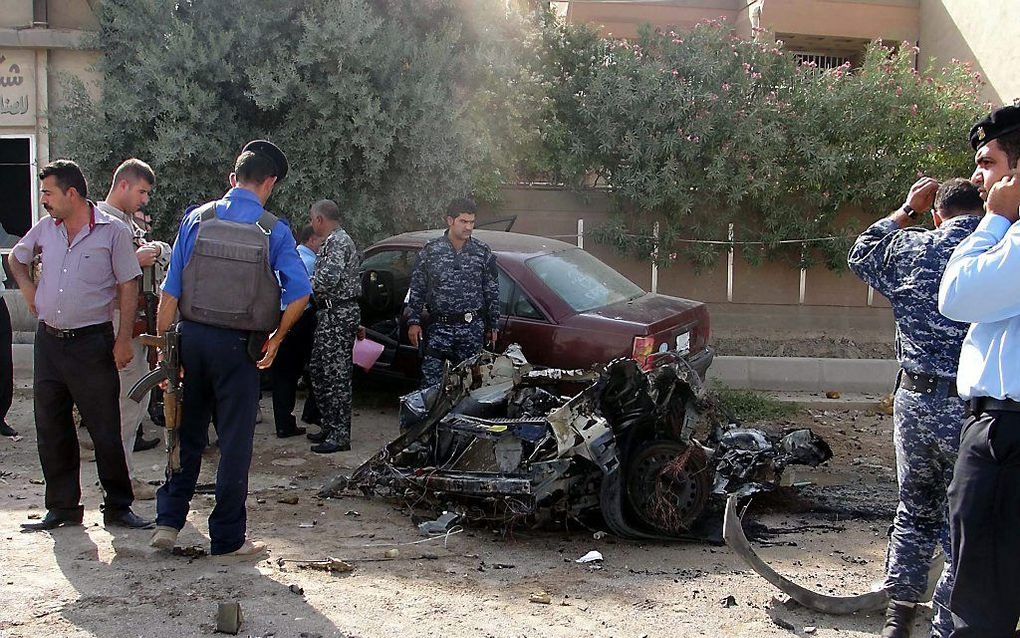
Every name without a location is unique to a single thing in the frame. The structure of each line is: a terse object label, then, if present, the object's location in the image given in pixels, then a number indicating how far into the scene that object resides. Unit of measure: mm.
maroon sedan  6754
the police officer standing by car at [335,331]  6762
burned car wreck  4945
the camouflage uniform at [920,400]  3492
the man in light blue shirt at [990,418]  2711
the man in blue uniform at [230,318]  4301
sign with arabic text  12109
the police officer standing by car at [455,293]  6719
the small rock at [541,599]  4133
